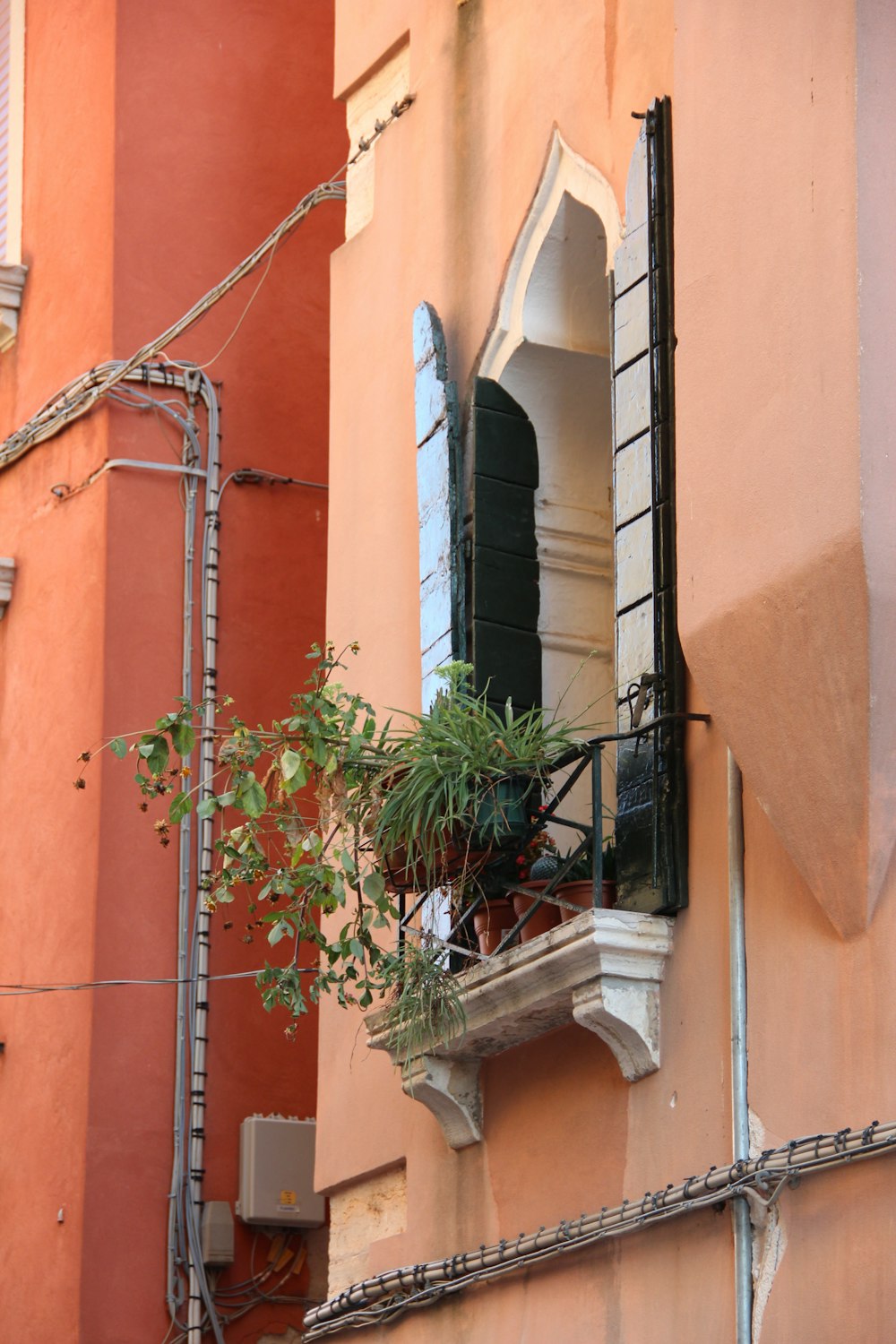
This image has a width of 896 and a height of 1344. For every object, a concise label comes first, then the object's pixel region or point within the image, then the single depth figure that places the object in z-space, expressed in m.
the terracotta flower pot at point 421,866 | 9.77
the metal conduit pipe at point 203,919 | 13.58
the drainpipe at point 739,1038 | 8.26
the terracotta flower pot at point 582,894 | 9.50
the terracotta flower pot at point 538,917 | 9.88
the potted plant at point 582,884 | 9.53
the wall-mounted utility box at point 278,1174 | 13.87
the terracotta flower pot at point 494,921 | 10.04
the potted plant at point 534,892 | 9.87
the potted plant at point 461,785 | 9.61
